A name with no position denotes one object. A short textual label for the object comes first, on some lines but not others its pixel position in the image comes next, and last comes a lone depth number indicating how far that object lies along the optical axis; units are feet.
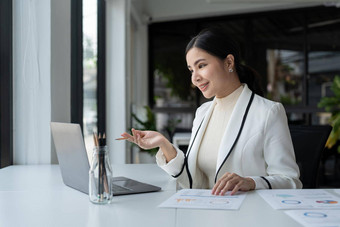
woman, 5.74
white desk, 3.59
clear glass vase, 4.15
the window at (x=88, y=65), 10.33
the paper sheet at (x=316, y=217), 3.48
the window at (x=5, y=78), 7.59
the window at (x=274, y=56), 19.80
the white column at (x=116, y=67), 16.11
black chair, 6.98
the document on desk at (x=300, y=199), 4.06
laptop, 4.45
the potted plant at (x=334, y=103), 17.63
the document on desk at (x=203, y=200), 4.08
